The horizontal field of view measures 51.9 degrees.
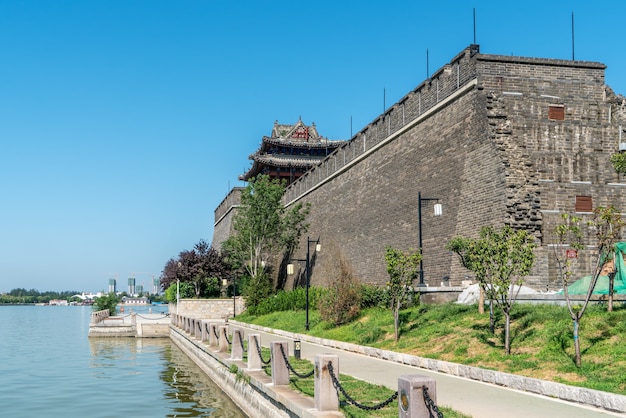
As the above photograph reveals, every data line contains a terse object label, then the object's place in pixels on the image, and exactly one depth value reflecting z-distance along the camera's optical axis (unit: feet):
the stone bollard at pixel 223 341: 63.41
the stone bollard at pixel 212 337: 70.85
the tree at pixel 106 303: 193.16
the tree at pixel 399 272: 57.98
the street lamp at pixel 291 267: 81.25
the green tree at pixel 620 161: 48.67
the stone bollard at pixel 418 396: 21.31
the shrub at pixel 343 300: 73.92
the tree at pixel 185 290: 159.96
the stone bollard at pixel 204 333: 80.43
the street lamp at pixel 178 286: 146.82
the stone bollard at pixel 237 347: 53.78
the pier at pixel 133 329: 131.44
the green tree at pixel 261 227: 139.23
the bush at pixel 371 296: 76.70
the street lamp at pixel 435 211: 67.82
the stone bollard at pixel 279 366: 38.47
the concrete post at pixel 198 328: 86.76
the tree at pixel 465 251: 47.54
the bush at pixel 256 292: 127.85
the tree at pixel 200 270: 154.92
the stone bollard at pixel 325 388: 29.73
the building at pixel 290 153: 189.98
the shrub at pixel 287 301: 98.22
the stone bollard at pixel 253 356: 46.37
